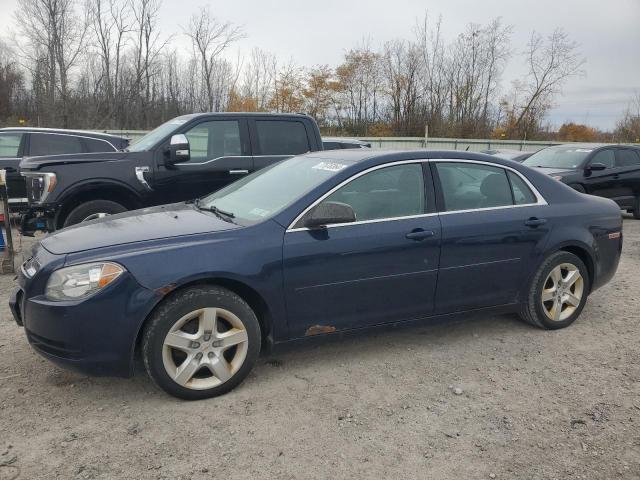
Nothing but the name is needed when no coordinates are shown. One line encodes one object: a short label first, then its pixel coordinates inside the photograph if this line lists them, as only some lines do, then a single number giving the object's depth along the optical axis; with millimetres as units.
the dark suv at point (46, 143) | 8680
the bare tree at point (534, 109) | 37000
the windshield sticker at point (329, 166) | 3678
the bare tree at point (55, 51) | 27812
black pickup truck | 5973
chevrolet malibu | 2922
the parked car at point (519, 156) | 14486
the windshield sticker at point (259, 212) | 3483
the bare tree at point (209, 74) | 33969
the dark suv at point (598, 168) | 10320
